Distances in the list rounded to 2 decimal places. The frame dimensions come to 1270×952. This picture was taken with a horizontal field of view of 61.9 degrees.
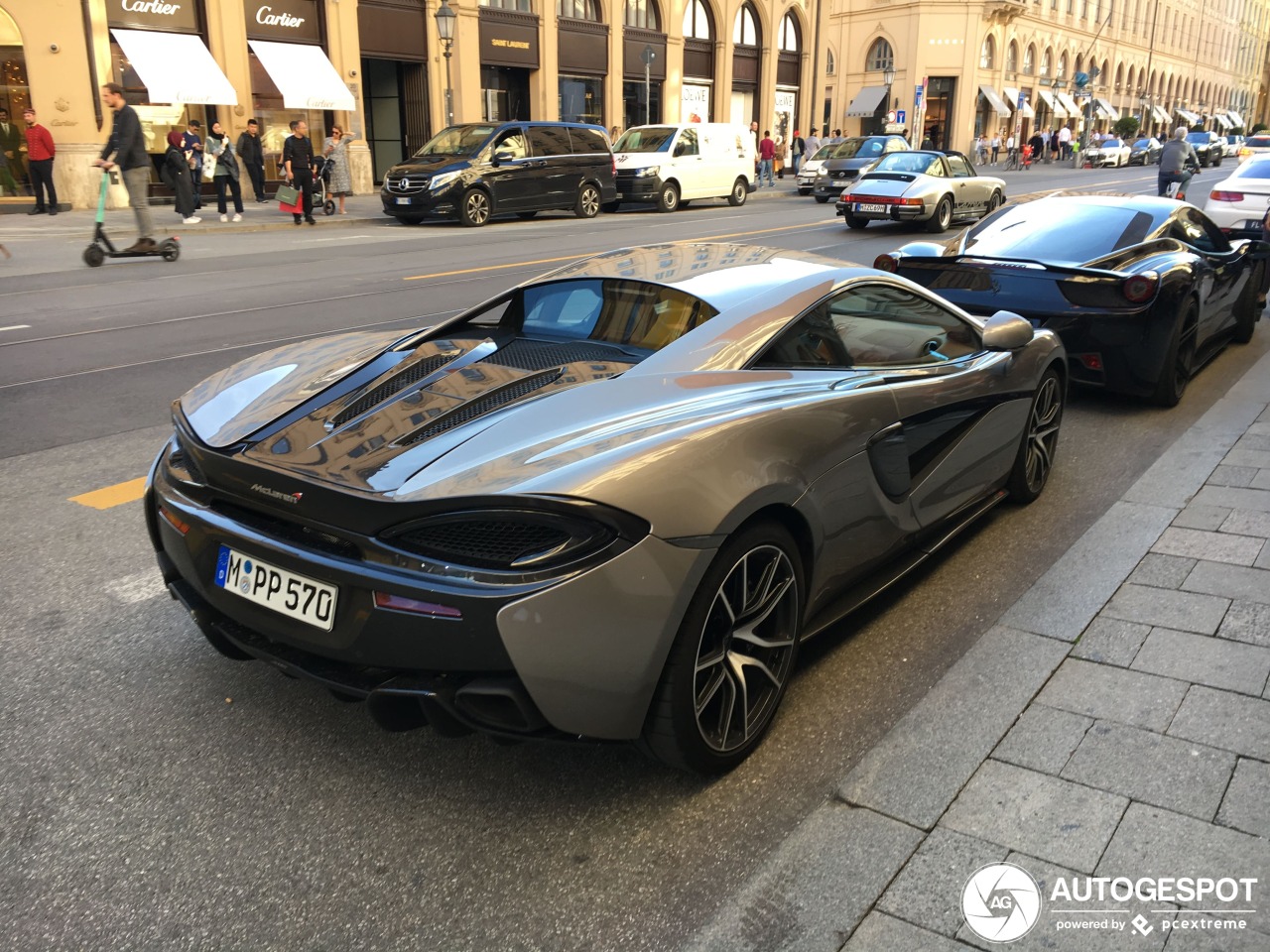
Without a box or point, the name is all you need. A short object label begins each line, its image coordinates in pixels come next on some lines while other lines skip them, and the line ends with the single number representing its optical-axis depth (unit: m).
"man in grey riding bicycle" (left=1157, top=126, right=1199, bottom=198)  19.77
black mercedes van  20.69
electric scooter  13.79
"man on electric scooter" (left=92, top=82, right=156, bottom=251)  13.48
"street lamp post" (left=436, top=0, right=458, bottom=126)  24.69
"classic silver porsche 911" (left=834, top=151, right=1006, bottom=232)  18.69
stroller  22.73
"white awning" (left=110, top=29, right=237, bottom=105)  23.06
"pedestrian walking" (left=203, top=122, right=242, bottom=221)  20.62
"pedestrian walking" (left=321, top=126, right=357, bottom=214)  22.70
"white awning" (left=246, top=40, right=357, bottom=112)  25.53
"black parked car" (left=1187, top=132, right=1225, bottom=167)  52.31
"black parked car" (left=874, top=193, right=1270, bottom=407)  6.69
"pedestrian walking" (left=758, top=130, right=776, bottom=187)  35.66
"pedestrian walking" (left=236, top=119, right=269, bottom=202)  21.39
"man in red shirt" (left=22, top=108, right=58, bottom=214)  20.73
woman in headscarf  19.41
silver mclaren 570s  2.48
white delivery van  24.92
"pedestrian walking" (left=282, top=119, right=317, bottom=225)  20.47
